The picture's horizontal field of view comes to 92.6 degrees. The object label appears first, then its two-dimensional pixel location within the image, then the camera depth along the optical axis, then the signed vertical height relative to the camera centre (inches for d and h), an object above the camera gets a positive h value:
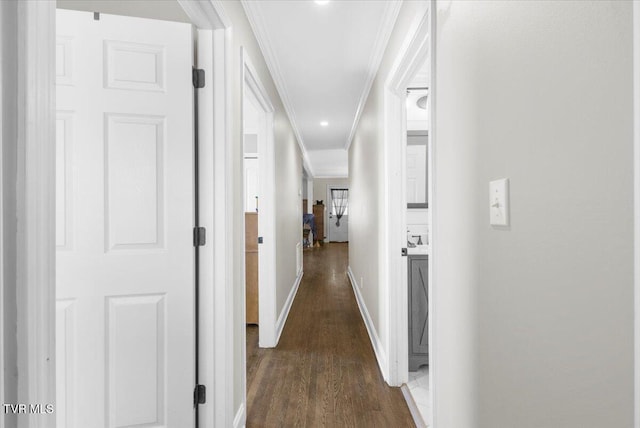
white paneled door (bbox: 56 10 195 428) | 50.2 -1.2
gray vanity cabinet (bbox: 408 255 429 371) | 86.3 -23.7
